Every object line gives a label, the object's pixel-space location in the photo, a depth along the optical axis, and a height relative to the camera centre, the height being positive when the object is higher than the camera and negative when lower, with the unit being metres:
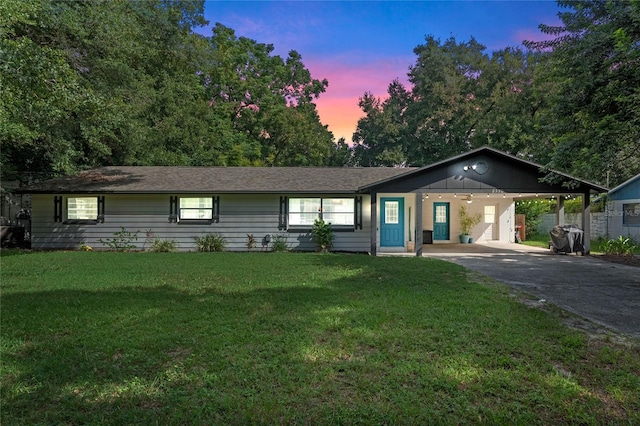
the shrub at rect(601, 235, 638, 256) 12.73 -1.14
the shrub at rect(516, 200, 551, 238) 20.75 +0.26
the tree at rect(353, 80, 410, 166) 29.98 +7.10
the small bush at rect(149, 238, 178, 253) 13.58 -1.13
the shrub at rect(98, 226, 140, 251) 13.74 -0.92
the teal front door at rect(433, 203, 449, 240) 17.41 -0.31
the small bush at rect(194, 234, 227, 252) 13.64 -1.03
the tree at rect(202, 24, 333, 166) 27.95 +8.46
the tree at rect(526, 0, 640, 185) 8.24 +3.18
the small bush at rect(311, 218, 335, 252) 13.45 -0.71
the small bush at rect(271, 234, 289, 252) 13.71 -1.06
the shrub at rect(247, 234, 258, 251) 13.91 -1.00
